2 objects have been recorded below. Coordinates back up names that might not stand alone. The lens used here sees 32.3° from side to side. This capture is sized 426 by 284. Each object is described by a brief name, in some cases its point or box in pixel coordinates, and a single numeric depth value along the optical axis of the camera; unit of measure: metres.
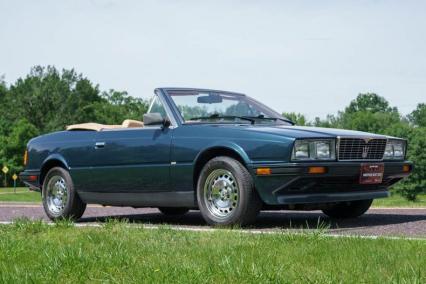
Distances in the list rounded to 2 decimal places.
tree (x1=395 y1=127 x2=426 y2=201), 74.00
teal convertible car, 7.01
